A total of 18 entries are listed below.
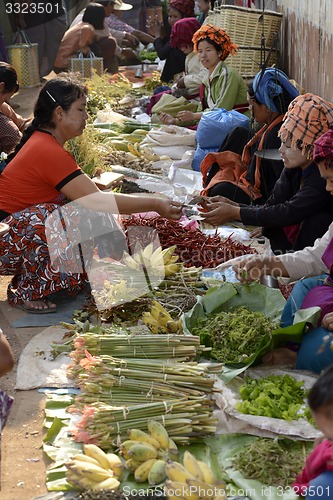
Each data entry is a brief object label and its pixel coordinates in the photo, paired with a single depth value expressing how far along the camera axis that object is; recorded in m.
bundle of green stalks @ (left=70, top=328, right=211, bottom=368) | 3.47
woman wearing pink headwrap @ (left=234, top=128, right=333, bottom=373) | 3.44
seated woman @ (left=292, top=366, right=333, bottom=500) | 2.12
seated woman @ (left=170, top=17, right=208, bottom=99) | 8.65
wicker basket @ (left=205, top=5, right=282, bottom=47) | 7.89
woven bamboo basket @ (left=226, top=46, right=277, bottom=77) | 7.92
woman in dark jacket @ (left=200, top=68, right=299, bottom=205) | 5.37
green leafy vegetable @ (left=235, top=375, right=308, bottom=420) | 3.13
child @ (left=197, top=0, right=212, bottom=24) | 10.55
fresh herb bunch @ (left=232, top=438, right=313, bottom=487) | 2.82
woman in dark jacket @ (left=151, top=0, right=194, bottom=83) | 10.48
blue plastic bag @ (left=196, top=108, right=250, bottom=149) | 6.52
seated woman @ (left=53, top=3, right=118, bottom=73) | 11.88
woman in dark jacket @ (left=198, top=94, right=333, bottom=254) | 4.37
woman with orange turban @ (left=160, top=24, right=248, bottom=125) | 7.17
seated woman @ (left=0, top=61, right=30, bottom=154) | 5.86
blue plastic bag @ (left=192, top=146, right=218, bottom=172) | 6.81
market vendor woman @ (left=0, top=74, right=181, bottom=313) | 4.50
